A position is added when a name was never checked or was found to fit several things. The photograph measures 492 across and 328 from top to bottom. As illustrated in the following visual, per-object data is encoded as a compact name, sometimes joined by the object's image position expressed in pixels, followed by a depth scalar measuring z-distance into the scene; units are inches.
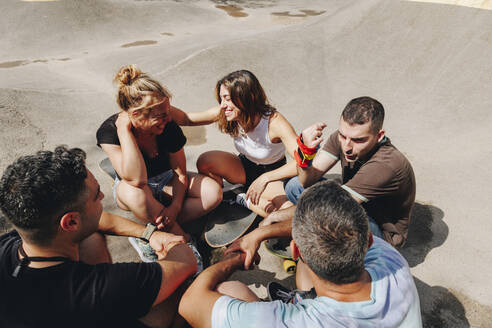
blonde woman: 108.3
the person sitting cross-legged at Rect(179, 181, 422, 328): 56.6
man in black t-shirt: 59.9
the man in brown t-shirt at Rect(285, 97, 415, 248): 98.2
